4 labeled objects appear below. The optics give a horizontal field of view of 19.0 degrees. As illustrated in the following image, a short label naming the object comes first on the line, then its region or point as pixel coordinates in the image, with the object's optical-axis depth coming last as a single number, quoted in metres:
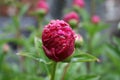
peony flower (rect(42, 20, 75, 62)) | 0.52
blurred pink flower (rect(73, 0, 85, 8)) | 1.23
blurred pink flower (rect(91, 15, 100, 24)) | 1.13
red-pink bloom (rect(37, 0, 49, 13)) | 1.13
